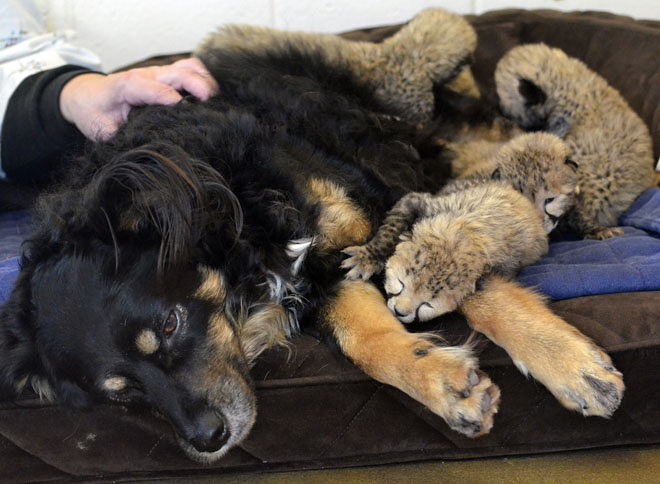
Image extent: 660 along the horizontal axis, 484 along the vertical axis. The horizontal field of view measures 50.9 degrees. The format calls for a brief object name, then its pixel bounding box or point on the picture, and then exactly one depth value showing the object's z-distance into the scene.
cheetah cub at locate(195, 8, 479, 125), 0.88
